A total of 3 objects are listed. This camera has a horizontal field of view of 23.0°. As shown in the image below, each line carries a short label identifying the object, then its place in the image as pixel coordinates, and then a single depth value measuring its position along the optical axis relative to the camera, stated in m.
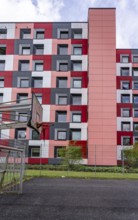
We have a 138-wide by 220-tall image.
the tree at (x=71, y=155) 30.38
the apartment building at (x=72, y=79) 36.12
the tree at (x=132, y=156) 30.53
